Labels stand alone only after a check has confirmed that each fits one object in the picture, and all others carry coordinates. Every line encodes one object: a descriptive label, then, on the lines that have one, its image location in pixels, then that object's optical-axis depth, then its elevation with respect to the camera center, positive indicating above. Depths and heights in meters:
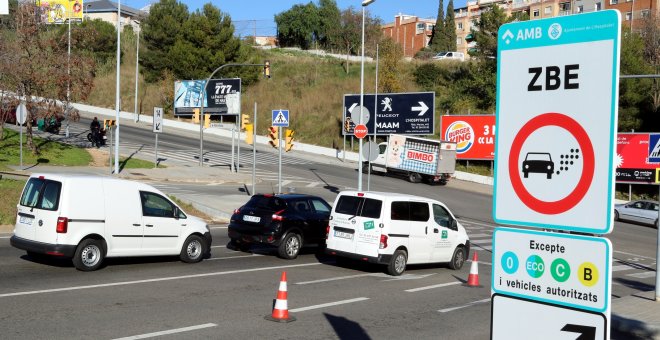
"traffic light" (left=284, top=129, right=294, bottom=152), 34.28 -0.15
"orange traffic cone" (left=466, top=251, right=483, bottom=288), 15.88 -3.05
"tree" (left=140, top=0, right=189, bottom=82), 82.50 +11.58
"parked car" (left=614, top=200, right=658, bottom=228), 37.17 -3.56
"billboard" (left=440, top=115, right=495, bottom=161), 54.50 +0.52
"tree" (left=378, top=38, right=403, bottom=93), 72.81 +7.08
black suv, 18.05 -2.24
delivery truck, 47.59 -1.27
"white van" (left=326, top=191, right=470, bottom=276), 16.27 -2.13
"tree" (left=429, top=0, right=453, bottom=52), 114.12 +16.59
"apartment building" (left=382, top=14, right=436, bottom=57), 126.50 +19.71
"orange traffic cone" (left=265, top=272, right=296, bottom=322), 10.71 -2.58
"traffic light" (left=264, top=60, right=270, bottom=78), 48.06 +4.66
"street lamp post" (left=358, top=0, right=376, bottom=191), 28.00 +5.23
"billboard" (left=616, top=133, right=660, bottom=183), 46.22 -0.90
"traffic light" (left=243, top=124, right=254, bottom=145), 34.19 +0.24
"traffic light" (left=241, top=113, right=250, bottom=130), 36.74 +0.84
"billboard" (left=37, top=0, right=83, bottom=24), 100.85 +17.94
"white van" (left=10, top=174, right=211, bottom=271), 14.07 -1.79
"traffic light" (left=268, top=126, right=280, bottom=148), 29.75 +0.02
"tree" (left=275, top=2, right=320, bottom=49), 110.12 +17.51
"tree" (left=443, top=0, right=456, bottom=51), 114.88 +17.84
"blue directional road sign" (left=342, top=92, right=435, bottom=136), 58.34 +2.28
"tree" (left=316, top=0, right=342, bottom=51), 104.38 +17.12
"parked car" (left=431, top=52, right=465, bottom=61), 95.07 +11.57
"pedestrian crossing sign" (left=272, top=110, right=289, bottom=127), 26.41 +0.70
